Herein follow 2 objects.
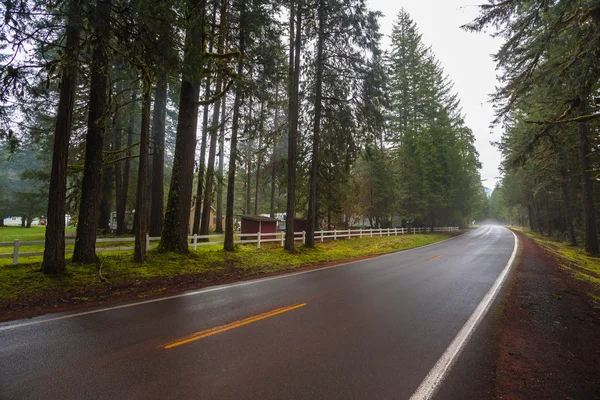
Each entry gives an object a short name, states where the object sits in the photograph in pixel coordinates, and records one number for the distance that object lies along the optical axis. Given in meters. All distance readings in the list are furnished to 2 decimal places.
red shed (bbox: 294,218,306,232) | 21.47
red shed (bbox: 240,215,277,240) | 18.78
